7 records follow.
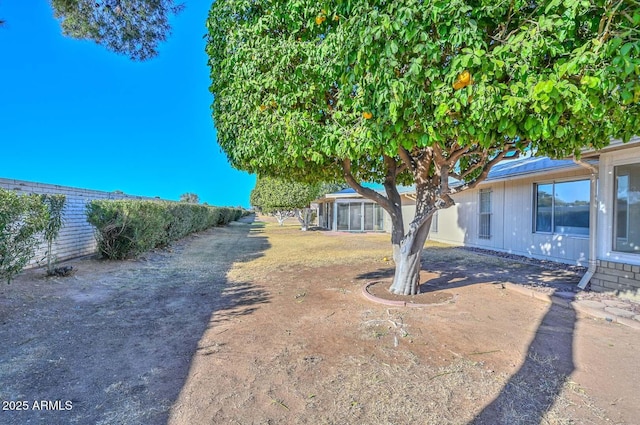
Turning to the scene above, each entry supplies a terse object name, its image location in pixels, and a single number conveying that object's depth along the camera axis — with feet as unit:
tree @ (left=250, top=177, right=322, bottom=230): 80.38
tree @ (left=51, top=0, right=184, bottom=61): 18.45
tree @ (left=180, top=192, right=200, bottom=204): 216.56
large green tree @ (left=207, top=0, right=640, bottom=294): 8.73
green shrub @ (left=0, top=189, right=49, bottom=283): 15.08
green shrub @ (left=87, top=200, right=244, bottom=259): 27.43
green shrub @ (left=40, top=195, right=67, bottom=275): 21.85
